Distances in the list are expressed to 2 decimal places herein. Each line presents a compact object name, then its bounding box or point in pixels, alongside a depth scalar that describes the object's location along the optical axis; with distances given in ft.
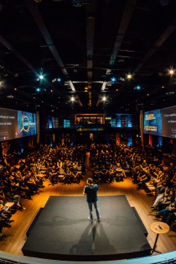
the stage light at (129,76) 22.24
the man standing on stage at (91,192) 15.44
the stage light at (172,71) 20.58
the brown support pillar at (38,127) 50.39
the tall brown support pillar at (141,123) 48.84
